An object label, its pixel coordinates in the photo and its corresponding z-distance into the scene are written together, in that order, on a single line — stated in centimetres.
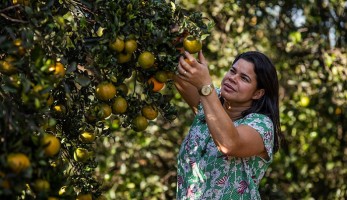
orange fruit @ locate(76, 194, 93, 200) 380
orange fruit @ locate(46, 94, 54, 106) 355
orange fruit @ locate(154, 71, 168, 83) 379
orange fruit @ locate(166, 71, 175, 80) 381
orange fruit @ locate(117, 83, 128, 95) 378
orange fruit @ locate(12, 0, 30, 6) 336
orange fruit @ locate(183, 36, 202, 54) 380
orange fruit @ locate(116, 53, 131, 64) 361
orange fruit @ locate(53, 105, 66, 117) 383
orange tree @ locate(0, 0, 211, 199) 303
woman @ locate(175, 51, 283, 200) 445
